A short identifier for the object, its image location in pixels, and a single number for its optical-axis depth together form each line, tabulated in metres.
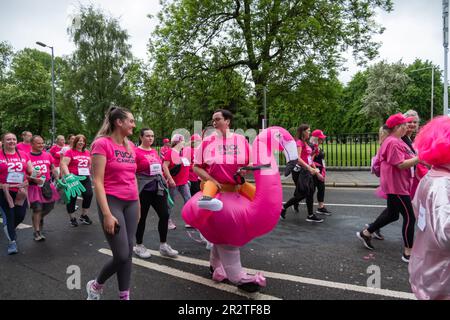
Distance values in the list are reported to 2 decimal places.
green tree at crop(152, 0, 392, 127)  14.38
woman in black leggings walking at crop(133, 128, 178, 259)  4.55
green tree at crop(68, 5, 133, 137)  33.03
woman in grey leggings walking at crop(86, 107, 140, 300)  2.82
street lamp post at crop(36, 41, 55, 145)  23.98
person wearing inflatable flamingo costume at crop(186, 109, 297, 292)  3.11
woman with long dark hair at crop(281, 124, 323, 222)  6.44
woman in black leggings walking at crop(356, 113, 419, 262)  4.21
